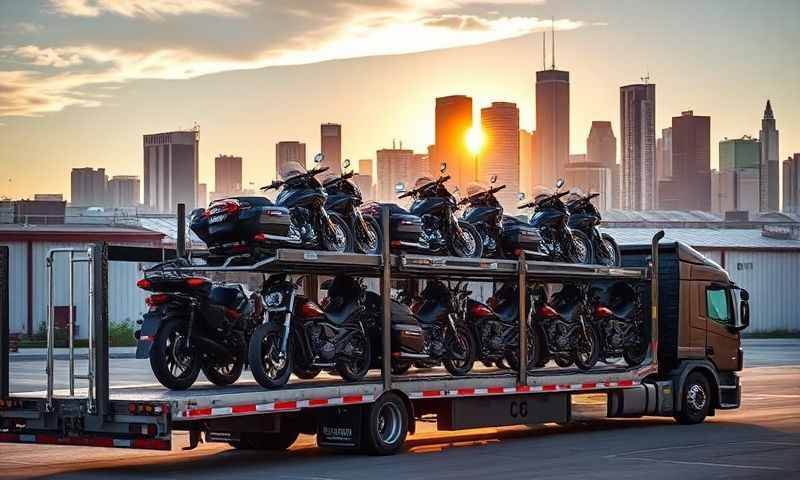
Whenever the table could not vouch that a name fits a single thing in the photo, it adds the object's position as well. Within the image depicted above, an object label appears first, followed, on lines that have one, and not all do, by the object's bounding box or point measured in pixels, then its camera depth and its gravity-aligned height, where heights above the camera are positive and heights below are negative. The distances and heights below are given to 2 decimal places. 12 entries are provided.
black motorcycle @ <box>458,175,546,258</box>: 21.66 +0.42
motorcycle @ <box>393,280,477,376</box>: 19.95 -1.03
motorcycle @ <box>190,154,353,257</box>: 17.14 +0.45
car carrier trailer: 15.30 -1.72
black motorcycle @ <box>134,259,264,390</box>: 16.39 -0.82
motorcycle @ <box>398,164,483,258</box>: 20.59 +0.50
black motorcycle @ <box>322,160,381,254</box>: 18.88 +0.62
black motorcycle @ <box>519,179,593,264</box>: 22.72 +0.40
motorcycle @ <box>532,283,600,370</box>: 21.86 -1.11
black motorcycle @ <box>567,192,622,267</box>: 23.48 +0.40
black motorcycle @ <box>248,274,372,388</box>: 16.89 -1.02
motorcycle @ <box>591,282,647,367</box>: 23.23 -1.09
